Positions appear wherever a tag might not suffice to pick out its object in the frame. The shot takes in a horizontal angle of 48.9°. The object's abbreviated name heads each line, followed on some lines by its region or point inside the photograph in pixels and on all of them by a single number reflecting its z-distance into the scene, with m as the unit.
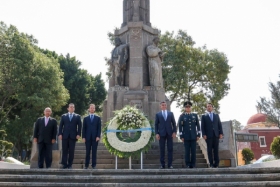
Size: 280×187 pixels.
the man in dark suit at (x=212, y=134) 8.26
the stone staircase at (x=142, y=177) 6.17
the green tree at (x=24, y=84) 24.31
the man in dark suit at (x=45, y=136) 8.12
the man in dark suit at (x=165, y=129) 8.12
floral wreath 8.99
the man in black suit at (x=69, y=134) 8.08
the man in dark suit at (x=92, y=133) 8.21
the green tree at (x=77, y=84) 32.02
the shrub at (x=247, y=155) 18.20
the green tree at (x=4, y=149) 13.75
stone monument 13.81
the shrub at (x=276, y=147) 12.16
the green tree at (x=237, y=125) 80.18
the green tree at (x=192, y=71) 28.89
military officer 8.04
